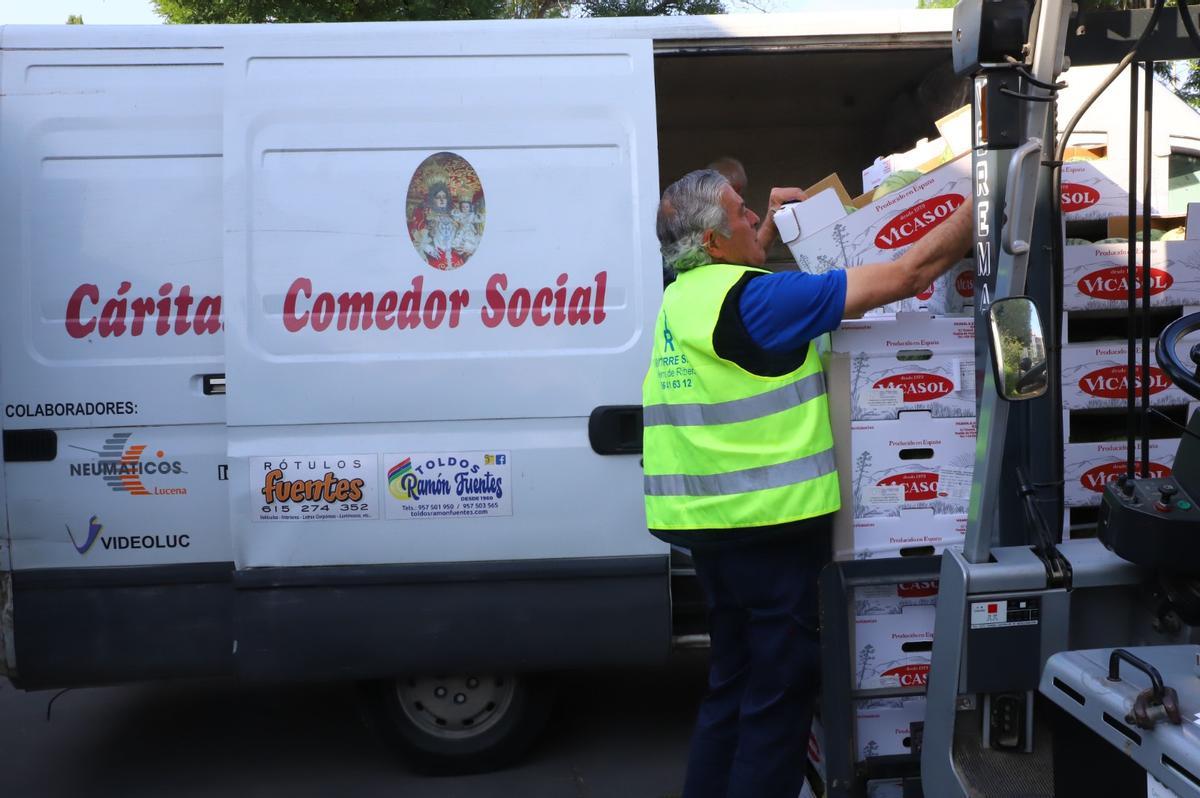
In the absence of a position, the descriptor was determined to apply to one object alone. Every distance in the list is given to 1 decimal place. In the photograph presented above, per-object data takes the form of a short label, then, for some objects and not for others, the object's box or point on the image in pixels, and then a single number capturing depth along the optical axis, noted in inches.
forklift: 81.0
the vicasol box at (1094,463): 125.6
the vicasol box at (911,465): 115.4
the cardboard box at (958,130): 134.1
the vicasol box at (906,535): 115.5
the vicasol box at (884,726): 115.0
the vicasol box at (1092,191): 128.3
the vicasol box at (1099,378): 126.2
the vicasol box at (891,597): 114.3
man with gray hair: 109.3
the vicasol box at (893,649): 114.3
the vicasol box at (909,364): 115.3
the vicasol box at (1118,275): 124.2
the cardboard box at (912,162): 139.1
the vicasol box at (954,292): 127.1
